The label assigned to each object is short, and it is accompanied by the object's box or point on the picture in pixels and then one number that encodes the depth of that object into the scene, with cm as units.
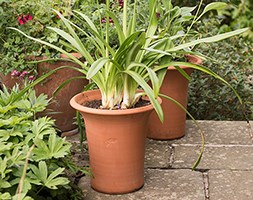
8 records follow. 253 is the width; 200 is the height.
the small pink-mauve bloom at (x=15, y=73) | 411
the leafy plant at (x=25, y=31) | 417
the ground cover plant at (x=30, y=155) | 277
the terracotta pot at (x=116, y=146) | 327
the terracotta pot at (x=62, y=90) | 421
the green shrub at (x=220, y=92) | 490
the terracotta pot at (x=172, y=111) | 412
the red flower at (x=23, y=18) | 427
